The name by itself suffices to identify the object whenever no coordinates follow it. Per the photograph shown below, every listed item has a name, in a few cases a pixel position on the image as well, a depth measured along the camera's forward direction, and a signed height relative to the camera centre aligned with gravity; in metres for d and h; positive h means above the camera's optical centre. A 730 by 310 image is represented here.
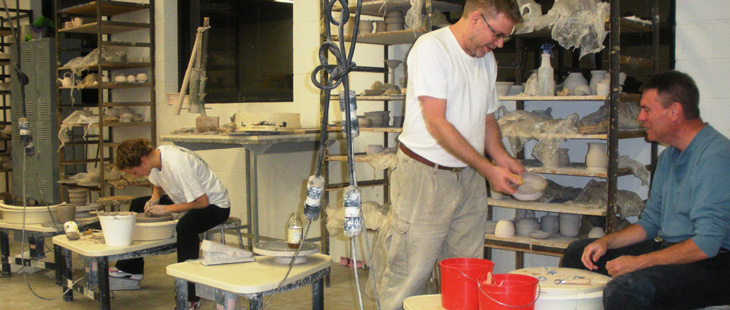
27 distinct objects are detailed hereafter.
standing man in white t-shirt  2.27 -0.10
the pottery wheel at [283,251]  2.77 -0.52
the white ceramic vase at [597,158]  3.27 -0.17
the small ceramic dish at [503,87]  3.64 +0.21
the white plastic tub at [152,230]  3.57 -0.56
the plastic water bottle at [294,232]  2.83 -0.45
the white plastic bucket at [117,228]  3.36 -0.51
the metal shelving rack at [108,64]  6.14 +0.60
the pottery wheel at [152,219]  3.71 -0.51
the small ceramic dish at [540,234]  3.46 -0.57
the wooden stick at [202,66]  4.91 +0.45
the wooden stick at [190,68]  4.86 +0.43
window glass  5.32 +0.68
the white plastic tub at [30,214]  4.13 -0.54
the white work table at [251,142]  4.35 -0.11
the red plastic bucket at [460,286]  1.84 -0.45
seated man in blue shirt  2.04 -0.36
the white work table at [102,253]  3.36 -0.65
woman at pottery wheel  3.86 -0.36
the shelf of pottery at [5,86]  7.77 +0.49
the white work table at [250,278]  2.48 -0.58
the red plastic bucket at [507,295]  1.68 -0.43
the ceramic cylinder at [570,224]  3.47 -0.52
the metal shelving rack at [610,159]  3.06 -0.17
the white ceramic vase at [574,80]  3.37 +0.22
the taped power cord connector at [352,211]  1.53 -0.20
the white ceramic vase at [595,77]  3.31 +0.23
